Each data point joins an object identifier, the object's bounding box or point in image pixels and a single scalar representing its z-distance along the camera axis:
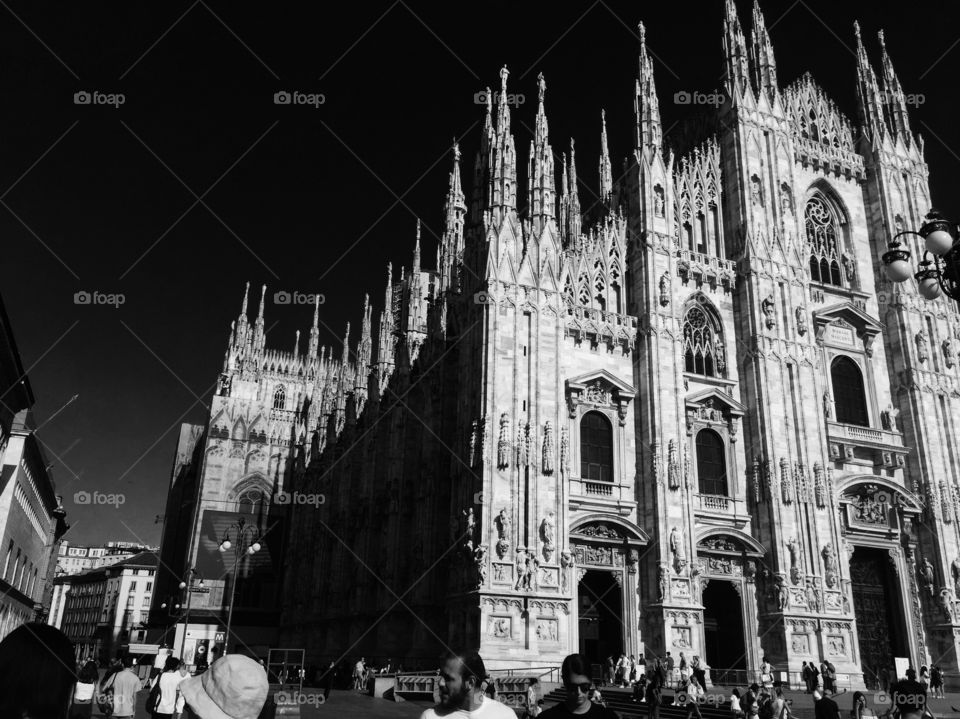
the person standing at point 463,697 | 4.15
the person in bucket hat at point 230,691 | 3.27
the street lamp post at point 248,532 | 56.66
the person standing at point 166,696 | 10.15
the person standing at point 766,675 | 24.52
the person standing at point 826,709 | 11.88
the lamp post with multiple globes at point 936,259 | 12.82
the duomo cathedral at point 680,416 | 28.16
